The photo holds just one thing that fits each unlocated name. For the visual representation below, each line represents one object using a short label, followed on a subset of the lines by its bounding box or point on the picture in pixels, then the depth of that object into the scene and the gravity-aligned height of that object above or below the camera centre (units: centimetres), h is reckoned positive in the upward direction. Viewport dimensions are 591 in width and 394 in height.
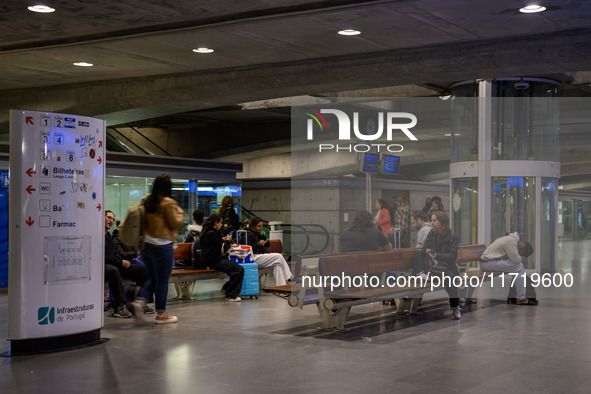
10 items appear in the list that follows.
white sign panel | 707 -17
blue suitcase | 1205 -117
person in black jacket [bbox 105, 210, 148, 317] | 956 -84
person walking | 862 -33
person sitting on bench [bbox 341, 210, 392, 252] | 991 -40
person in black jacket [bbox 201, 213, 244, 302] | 1163 -85
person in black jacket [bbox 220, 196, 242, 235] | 1380 -18
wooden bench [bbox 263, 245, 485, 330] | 862 -97
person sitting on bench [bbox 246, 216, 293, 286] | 1289 -84
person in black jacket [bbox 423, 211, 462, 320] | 1027 -52
